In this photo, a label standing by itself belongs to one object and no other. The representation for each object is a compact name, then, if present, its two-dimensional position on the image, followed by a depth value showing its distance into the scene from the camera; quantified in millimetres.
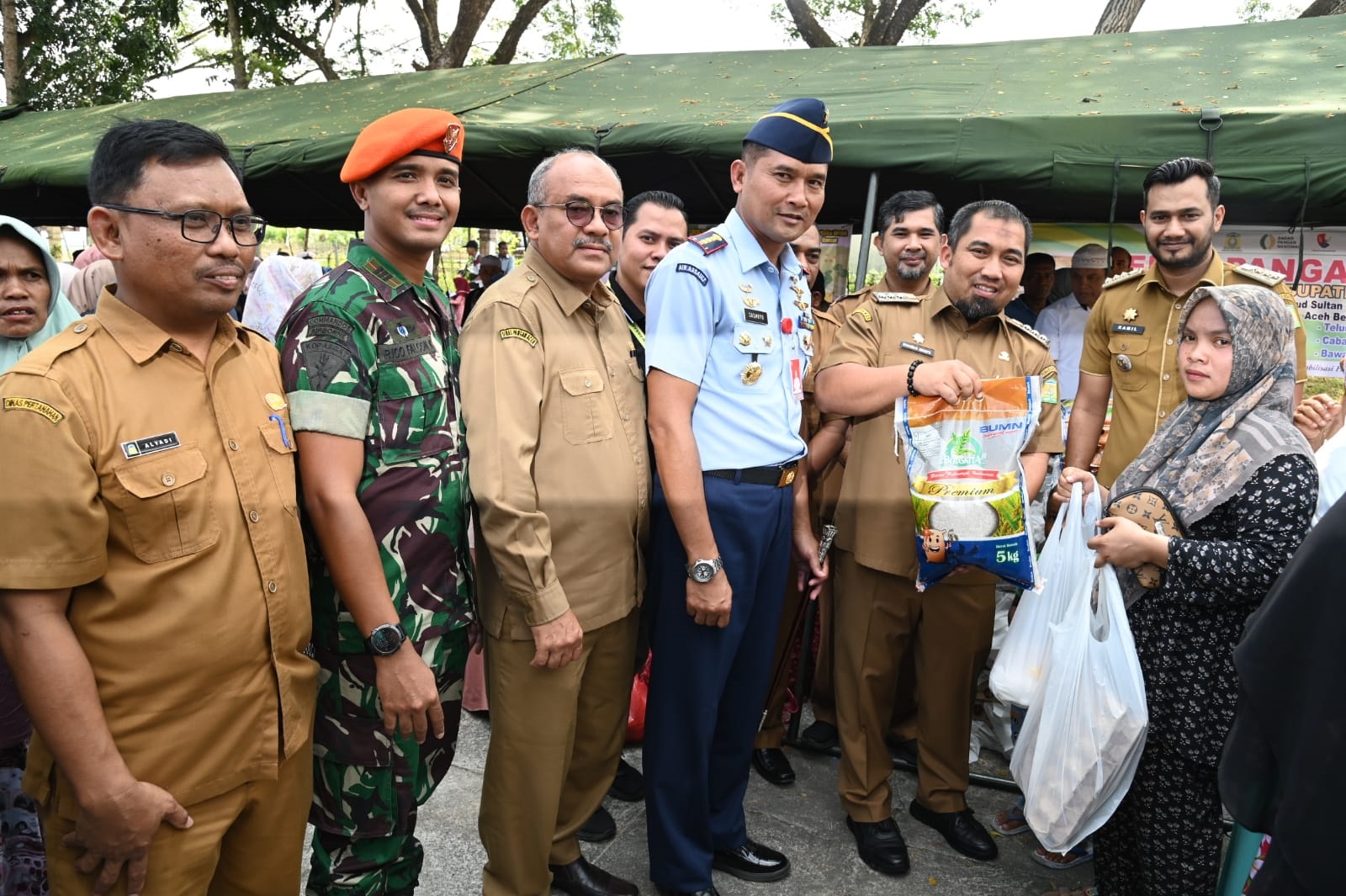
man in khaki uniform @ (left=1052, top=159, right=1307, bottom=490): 2895
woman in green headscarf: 2141
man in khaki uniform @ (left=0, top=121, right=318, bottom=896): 1284
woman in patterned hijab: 1889
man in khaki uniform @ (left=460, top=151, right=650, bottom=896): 1885
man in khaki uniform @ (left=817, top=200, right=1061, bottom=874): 2602
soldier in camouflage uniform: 1670
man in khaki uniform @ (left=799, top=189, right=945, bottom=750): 3340
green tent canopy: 3877
